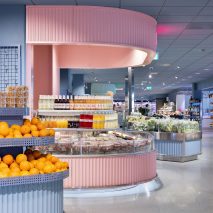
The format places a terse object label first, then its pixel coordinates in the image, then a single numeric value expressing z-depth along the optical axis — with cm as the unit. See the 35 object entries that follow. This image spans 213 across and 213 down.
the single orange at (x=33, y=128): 312
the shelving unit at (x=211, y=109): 2029
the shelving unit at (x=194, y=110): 2046
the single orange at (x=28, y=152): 323
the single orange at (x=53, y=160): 318
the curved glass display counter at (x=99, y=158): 484
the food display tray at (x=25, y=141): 294
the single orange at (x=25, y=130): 308
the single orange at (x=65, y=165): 319
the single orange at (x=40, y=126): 319
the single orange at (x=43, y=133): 314
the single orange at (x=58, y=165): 313
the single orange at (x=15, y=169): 291
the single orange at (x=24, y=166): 295
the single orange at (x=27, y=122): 318
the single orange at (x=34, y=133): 309
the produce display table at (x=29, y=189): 288
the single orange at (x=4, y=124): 301
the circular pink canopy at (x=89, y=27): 505
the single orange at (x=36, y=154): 322
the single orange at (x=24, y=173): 290
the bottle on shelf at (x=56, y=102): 532
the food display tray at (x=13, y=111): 308
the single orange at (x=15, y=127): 309
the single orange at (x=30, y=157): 315
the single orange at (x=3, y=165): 292
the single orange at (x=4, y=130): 298
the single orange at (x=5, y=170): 287
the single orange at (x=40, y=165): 304
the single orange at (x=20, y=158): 302
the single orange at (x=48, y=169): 302
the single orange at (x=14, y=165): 296
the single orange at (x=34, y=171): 295
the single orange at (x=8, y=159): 301
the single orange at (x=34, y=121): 324
